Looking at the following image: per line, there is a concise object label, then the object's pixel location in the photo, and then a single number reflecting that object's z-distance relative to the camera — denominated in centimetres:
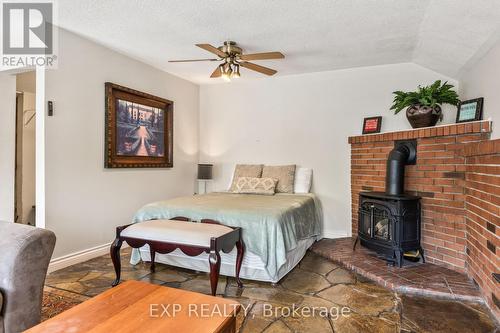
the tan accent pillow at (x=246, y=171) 442
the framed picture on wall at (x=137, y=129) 352
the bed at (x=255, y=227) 260
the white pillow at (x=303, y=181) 423
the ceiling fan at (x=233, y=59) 286
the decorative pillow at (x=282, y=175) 418
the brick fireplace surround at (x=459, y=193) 215
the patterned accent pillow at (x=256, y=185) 402
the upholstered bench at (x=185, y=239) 230
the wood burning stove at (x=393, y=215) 288
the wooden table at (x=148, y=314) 121
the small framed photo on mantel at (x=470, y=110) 281
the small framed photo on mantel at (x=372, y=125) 390
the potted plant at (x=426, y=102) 307
